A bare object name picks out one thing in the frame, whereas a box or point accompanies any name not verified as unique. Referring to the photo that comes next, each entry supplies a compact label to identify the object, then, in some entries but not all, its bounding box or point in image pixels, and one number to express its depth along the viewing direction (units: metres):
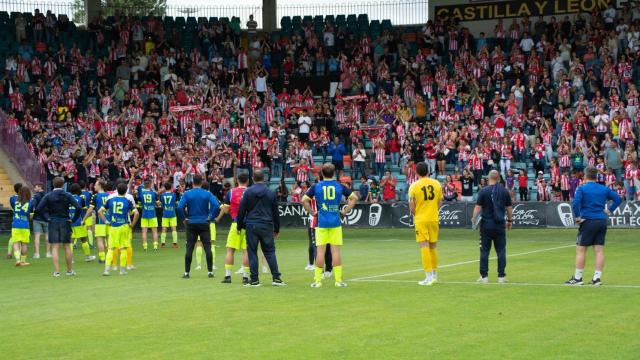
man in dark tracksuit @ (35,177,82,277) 22.47
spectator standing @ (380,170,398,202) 40.72
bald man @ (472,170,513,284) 19.23
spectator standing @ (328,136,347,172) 43.62
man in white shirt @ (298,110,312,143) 45.78
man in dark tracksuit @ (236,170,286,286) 18.91
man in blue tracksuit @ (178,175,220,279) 21.09
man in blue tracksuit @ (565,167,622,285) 18.27
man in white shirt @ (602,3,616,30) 46.86
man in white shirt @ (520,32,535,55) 46.81
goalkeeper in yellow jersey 18.75
